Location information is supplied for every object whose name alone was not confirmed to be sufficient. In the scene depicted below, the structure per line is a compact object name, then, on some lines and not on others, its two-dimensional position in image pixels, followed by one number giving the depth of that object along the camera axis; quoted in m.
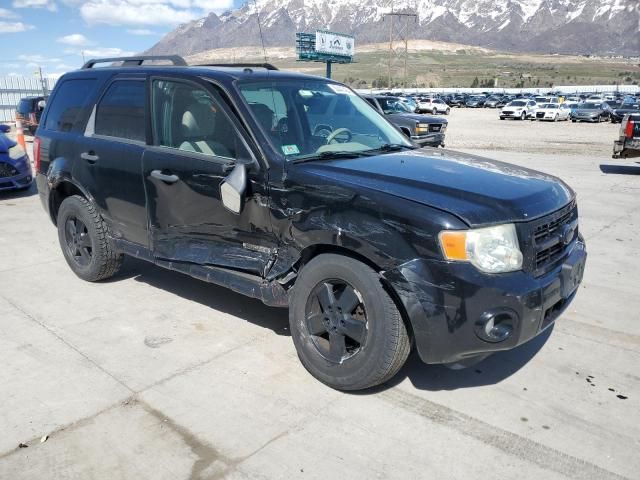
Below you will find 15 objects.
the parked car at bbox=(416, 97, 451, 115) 47.38
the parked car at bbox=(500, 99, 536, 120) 40.28
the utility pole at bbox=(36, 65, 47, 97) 29.24
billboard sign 65.31
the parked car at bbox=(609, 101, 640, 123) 37.09
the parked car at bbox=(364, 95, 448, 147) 17.12
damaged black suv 3.05
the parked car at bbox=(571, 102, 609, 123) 37.81
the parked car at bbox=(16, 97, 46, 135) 20.11
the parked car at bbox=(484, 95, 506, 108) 61.62
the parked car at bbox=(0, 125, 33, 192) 9.62
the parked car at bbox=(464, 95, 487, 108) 63.06
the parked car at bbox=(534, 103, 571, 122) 39.41
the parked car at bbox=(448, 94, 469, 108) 65.31
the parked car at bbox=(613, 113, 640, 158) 12.65
